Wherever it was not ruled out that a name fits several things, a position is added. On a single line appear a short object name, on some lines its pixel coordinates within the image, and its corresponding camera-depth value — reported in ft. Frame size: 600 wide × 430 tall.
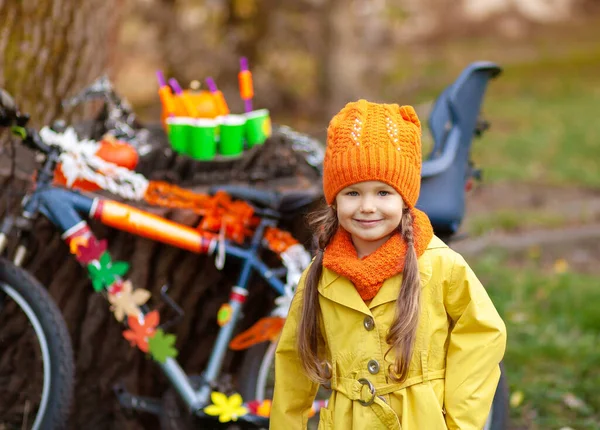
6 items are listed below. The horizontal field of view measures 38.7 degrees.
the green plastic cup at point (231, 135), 11.55
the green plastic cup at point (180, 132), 11.48
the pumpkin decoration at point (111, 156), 10.29
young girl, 7.17
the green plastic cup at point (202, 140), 11.35
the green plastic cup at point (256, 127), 11.75
